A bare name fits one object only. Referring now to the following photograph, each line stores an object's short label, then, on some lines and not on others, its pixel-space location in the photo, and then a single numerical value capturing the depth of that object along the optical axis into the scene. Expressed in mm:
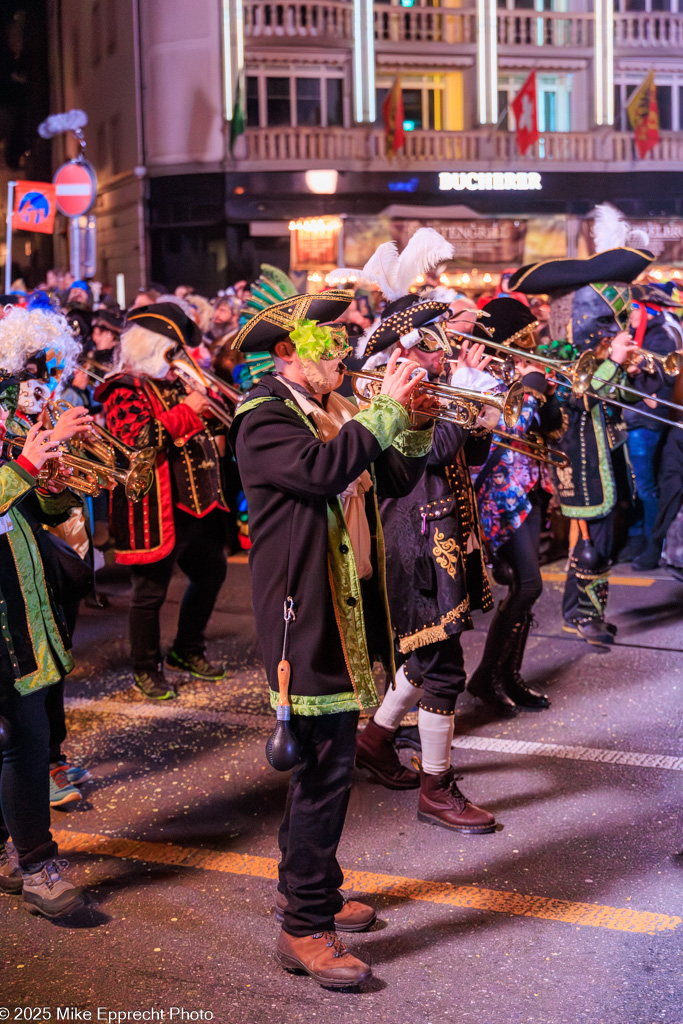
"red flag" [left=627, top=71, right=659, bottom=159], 23203
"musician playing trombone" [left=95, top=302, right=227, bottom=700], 5906
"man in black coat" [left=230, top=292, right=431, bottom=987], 3246
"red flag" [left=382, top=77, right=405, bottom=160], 22547
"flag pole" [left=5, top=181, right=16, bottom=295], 11552
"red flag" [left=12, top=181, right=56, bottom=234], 12367
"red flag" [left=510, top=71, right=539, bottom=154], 22516
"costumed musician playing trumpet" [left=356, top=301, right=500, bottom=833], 4195
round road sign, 14031
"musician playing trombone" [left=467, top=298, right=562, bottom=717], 5391
